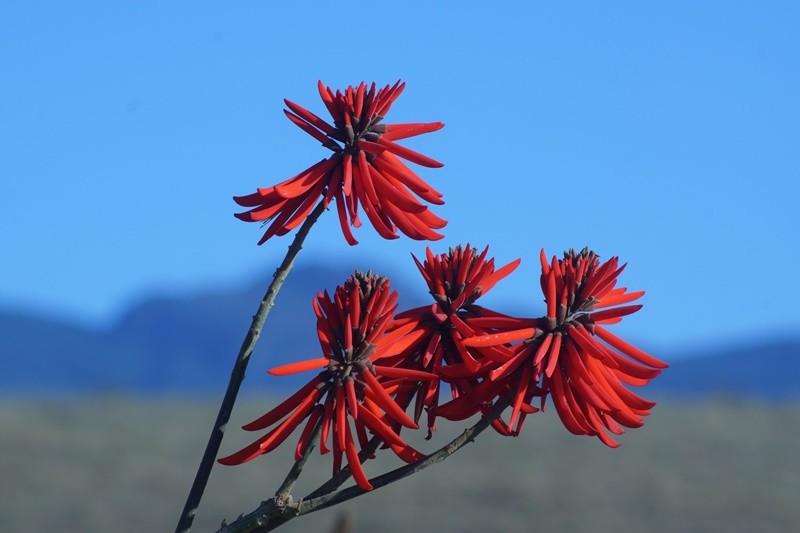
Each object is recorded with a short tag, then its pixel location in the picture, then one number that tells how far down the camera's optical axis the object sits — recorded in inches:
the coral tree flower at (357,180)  271.1
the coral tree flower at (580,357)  263.6
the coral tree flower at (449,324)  270.8
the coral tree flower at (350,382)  255.9
